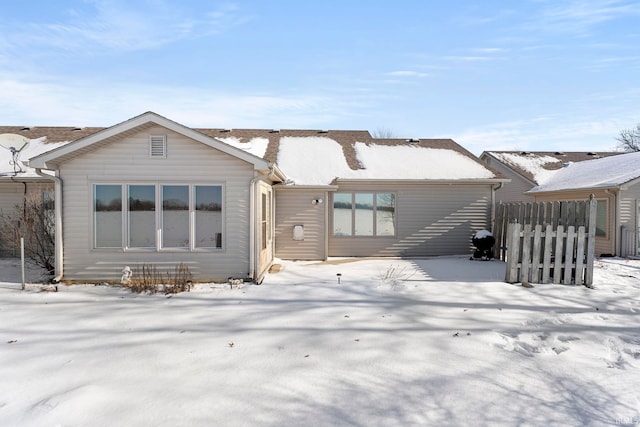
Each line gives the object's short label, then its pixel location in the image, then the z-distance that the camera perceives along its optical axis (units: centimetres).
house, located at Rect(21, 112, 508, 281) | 861
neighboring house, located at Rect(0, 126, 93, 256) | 1127
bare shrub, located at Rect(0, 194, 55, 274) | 980
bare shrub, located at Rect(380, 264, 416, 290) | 843
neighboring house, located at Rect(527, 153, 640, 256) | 1409
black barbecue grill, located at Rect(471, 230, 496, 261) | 1231
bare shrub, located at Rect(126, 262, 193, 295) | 790
